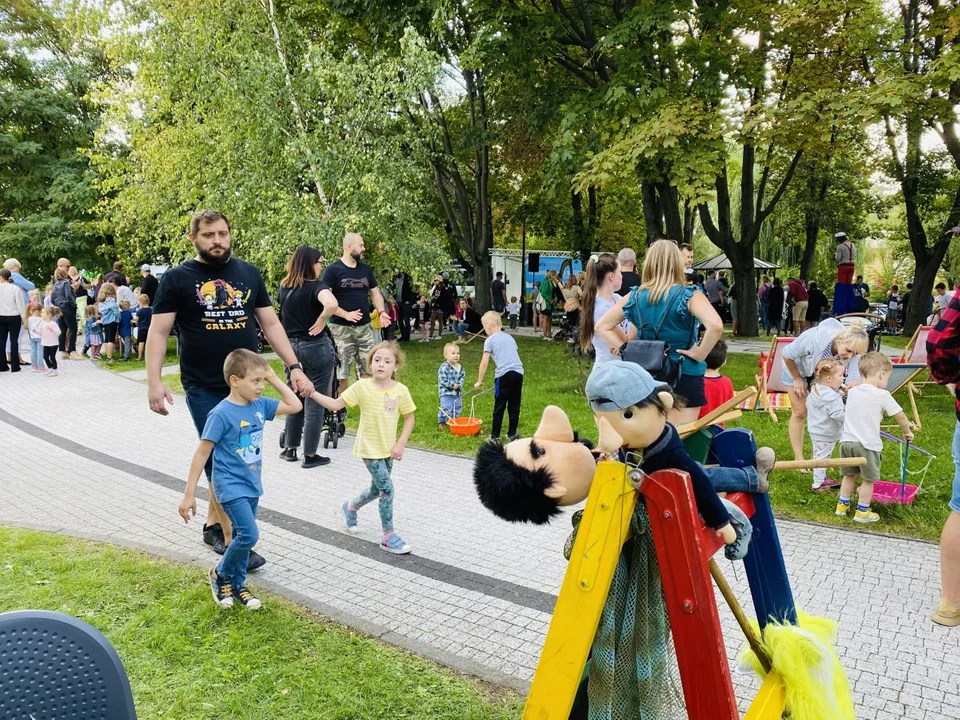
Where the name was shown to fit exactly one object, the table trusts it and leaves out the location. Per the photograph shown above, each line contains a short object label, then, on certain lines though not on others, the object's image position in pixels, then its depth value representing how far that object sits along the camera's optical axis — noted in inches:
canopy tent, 1131.9
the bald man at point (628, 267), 316.5
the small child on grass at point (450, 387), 351.3
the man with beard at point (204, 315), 171.6
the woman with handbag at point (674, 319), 187.3
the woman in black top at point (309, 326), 287.0
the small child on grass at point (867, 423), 211.0
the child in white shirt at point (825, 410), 234.2
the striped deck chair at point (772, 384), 341.7
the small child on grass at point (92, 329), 639.1
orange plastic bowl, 336.8
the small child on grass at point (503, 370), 307.7
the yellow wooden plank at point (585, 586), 84.9
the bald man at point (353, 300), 308.2
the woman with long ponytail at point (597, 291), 287.6
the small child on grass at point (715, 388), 235.0
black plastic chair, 58.1
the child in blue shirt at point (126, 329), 644.7
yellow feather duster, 97.7
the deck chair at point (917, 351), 369.4
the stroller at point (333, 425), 323.9
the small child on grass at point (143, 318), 625.0
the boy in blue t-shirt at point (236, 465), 157.1
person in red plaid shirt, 145.5
